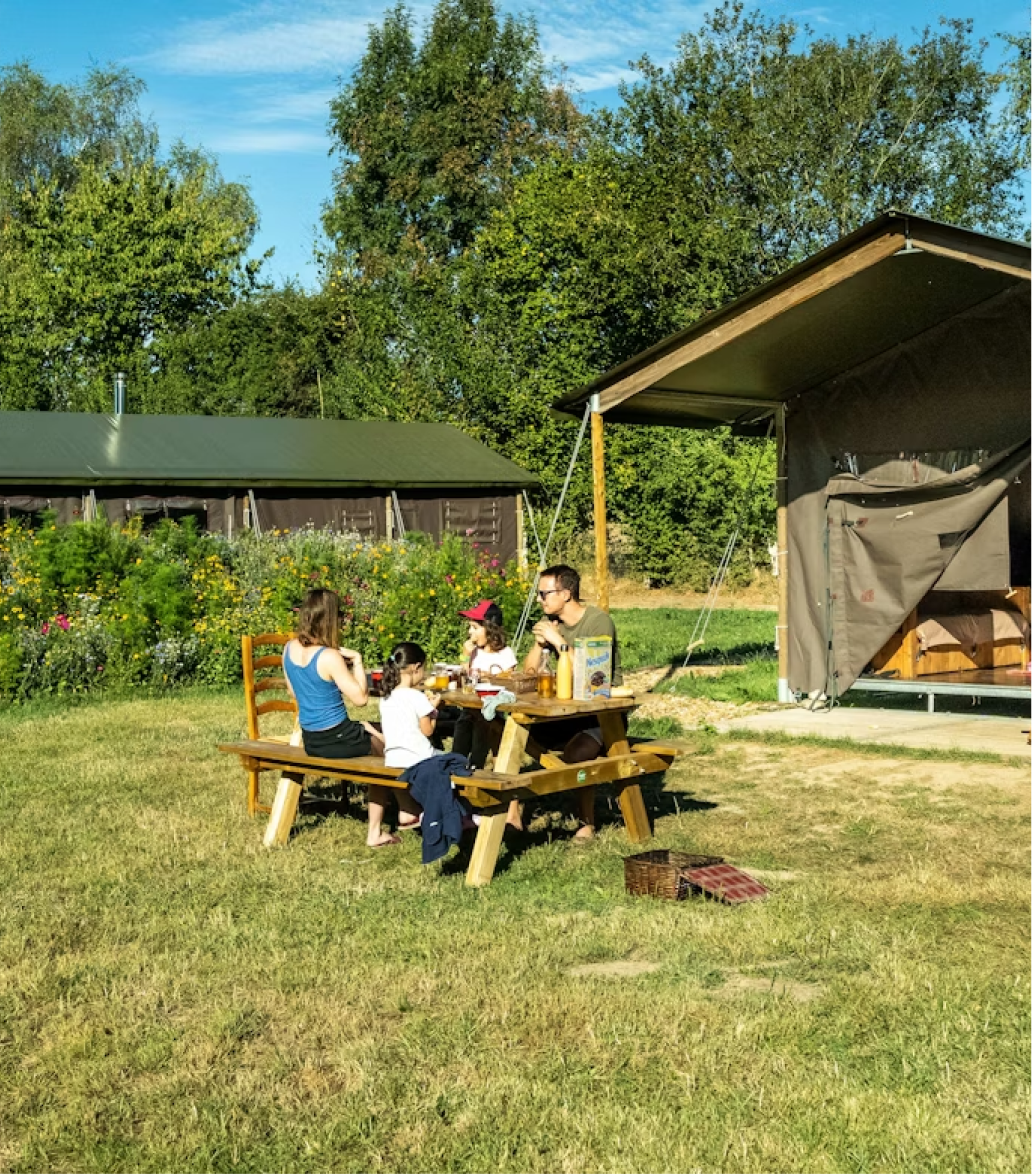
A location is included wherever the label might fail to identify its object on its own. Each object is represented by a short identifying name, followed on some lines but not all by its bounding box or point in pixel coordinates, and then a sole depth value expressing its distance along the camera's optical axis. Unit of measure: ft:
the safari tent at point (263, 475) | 74.74
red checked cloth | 19.50
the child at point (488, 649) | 26.16
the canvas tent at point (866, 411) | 34.68
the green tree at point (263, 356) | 133.28
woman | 23.75
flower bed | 43.93
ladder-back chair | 26.07
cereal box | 23.21
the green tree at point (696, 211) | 95.61
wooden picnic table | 21.11
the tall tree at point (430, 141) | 132.67
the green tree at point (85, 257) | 130.52
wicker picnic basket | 19.79
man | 24.32
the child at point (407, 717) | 22.47
